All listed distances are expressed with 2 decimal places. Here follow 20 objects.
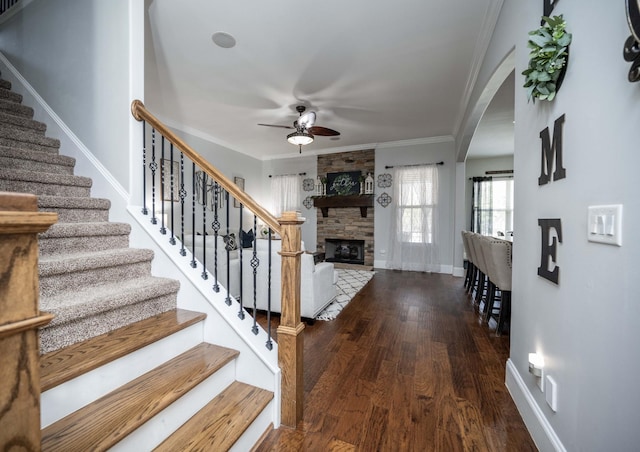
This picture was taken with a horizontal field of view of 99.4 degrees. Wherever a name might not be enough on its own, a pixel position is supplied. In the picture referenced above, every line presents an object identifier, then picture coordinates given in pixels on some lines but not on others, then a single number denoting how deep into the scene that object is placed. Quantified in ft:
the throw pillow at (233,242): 14.57
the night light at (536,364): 4.60
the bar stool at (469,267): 14.30
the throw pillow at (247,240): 17.84
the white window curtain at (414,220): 19.63
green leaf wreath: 3.81
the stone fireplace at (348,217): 21.74
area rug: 11.00
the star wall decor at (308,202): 23.59
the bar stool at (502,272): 8.79
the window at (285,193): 24.02
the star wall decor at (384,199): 21.08
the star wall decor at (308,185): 23.52
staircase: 3.38
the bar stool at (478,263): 11.02
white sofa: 9.88
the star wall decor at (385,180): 21.07
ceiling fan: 12.57
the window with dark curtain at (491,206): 23.45
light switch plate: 2.85
